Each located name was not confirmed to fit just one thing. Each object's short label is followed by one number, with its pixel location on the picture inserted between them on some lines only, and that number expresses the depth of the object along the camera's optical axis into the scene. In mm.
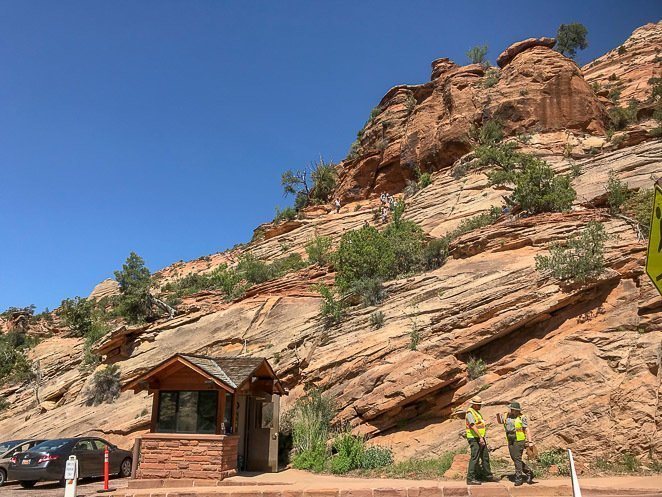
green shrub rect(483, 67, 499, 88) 38531
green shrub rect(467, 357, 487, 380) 15320
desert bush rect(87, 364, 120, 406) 23422
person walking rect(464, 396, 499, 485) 11141
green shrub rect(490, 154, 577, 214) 21922
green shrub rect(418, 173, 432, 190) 36094
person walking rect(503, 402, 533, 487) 10930
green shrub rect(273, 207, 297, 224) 44469
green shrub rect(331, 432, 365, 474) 14000
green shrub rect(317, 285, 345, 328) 20344
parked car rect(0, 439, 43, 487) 16141
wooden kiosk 13289
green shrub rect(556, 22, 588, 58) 52812
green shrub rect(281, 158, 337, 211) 48125
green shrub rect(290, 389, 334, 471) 15062
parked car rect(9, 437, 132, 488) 14828
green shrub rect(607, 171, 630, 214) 20469
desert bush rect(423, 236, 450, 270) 22234
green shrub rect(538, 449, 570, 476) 11969
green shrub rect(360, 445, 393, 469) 13875
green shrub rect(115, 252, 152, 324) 30188
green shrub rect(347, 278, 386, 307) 20594
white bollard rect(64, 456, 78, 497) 9969
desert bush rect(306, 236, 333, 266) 29016
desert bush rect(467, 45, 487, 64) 46750
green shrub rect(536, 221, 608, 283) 15859
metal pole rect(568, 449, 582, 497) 5410
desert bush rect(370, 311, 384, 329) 18453
